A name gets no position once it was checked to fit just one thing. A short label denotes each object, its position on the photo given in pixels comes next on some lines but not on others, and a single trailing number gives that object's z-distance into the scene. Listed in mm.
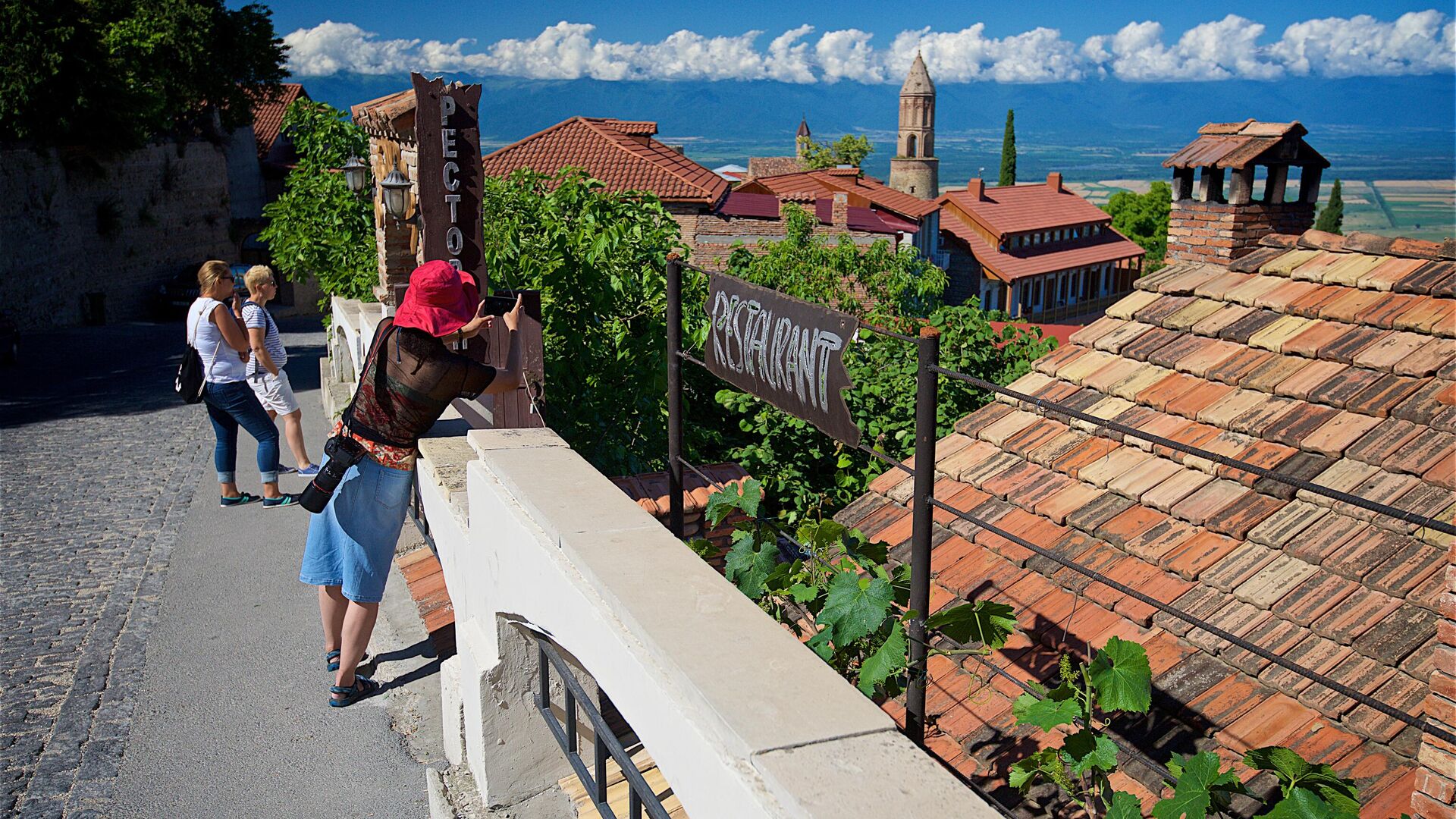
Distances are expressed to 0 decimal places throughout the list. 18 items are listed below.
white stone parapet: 1640
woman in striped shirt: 6766
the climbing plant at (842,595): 2420
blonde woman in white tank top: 6590
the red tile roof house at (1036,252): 70875
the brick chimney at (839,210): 36594
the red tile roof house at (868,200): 45562
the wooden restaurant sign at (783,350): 2633
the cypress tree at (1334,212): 85000
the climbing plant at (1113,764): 1886
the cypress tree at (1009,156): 94925
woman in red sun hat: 3857
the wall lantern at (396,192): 7855
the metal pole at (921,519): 2242
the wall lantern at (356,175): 10438
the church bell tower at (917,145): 107938
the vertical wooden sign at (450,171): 5523
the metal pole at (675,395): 3598
